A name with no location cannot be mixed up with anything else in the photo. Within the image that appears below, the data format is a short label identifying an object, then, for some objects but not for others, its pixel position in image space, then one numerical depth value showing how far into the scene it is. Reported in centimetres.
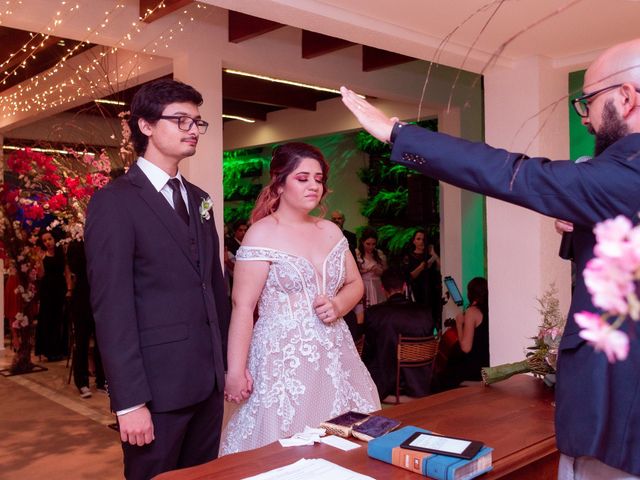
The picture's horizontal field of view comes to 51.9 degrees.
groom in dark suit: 204
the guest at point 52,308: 785
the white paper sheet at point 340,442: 192
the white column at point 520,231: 441
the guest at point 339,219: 786
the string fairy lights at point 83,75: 471
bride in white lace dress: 260
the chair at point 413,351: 488
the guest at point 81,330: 611
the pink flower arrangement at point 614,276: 40
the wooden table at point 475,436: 176
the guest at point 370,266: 789
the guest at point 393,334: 488
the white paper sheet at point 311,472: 165
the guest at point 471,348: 490
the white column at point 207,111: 496
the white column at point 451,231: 793
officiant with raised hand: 121
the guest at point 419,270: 800
